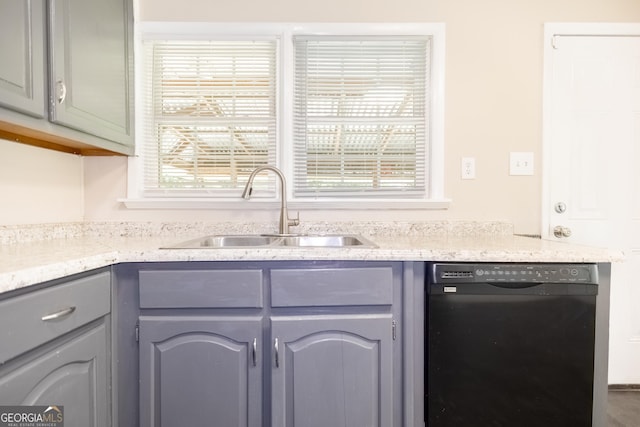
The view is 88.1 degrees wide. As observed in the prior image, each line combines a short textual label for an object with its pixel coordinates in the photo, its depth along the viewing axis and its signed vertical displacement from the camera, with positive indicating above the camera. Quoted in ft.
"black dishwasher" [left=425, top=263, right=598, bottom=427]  3.70 -1.65
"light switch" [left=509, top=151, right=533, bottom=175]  5.77 +0.67
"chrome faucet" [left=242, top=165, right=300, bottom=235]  5.34 +0.06
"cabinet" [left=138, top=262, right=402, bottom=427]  3.72 -1.67
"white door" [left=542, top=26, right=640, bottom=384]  5.74 +1.09
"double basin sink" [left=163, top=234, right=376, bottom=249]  5.39 -0.67
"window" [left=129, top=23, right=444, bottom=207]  5.75 +1.52
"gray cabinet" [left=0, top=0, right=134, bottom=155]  3.24 +1.48
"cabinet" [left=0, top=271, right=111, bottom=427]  2.52 -1.32
